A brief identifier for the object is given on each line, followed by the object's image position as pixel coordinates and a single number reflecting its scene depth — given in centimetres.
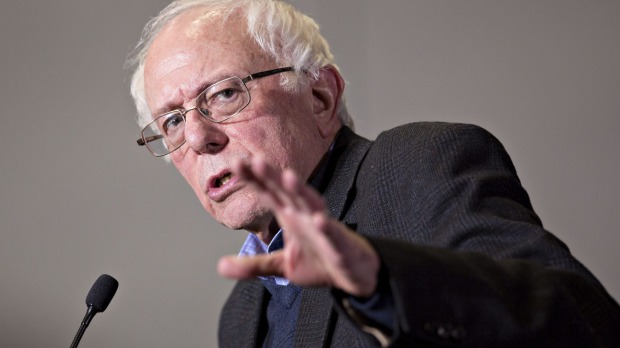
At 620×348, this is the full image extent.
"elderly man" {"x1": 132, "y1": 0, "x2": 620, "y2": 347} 211
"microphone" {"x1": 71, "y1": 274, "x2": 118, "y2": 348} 246
